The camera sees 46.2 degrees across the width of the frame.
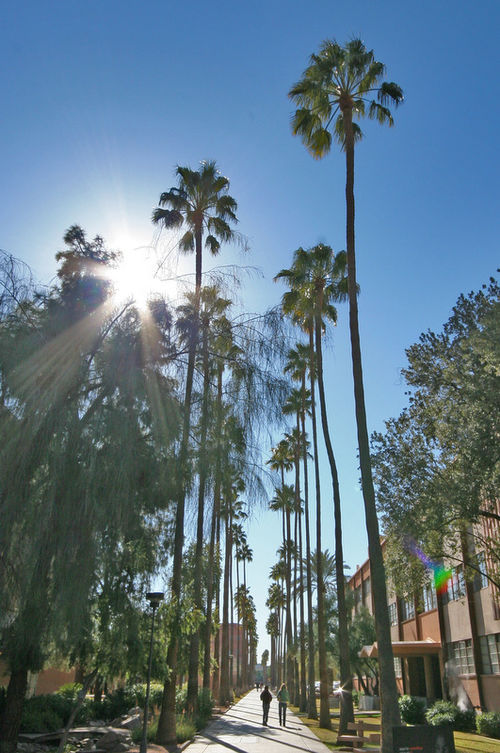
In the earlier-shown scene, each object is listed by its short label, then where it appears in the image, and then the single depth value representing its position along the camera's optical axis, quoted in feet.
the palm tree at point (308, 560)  98.84
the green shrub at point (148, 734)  55.46
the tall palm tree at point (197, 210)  67.51
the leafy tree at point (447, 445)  50.47
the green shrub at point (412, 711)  96.37
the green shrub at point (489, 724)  73.51
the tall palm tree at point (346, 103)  52.95
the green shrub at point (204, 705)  77.82
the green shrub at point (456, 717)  81.26
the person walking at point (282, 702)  82.48
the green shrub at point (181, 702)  79.67
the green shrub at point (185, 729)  56.59
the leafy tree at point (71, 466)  31.86
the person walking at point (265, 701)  82.94
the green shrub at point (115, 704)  85.20
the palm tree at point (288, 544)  143.43
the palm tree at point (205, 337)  39.91
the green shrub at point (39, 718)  58.85
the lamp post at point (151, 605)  41.75
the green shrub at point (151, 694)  83.25
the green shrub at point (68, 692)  82.09
